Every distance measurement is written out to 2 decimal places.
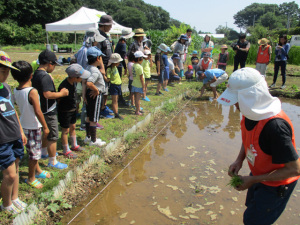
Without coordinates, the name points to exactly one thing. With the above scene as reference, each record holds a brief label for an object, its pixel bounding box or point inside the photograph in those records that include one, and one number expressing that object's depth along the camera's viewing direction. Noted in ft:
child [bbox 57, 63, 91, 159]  11.87
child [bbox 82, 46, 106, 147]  13.53
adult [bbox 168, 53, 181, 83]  31.84
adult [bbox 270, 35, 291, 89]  30.37
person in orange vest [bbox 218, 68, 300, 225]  5.19
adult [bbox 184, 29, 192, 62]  36.19
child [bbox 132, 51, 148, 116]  19.17
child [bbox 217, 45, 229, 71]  32.37
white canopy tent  38.75
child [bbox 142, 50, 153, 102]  23.07
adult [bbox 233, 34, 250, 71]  31.96
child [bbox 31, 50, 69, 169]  10.59
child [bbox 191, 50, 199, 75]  37.63
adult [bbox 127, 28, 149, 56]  21.88
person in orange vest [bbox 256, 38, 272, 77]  30.63
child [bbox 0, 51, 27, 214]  7.70
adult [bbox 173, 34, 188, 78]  32.65
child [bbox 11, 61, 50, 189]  9.16
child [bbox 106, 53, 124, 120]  17.89
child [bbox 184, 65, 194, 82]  35.58
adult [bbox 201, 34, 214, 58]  34.22
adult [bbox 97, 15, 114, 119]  17.09
